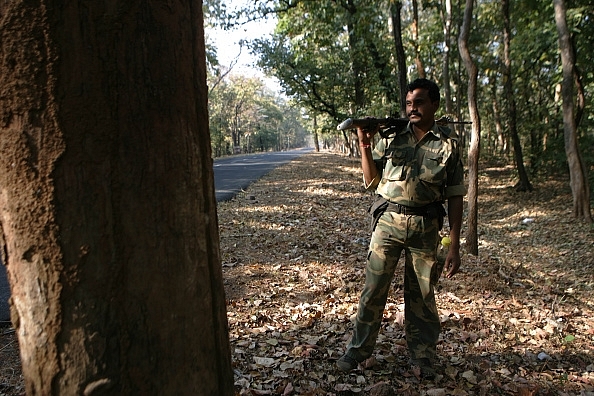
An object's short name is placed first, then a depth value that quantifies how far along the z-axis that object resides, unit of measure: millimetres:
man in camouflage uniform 2857
